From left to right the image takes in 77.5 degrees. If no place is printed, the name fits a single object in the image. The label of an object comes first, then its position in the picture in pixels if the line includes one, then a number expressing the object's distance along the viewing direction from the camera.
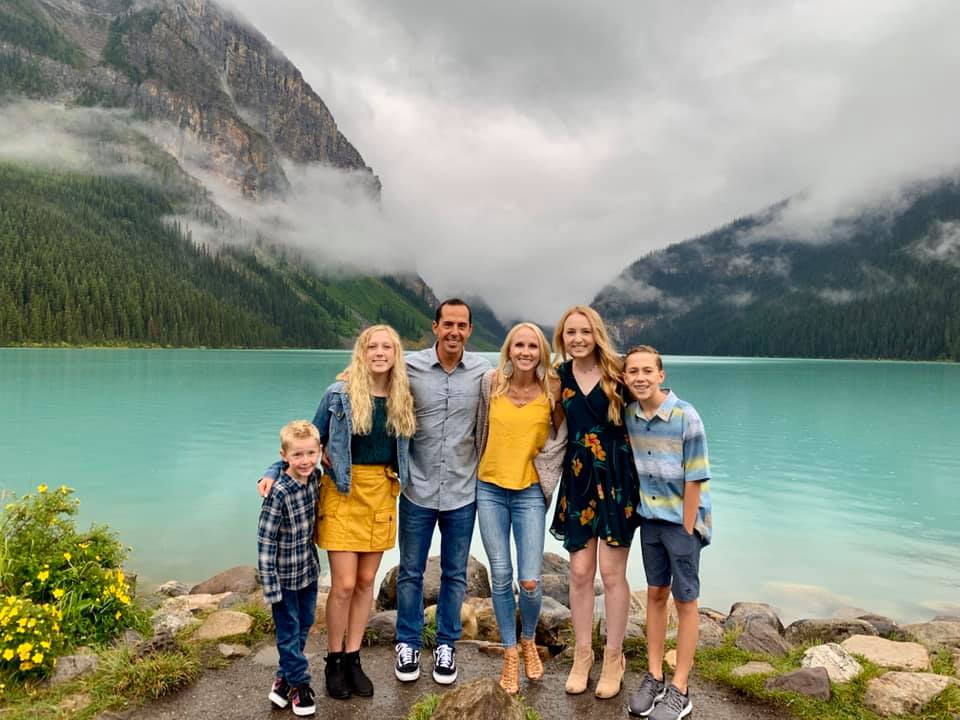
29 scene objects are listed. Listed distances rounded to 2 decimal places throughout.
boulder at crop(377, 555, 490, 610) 8.45
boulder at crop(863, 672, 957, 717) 4.82
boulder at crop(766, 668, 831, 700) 5.03
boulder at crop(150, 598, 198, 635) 6.13
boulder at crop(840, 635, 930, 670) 5.95
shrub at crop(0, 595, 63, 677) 4.89
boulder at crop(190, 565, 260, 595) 10.30
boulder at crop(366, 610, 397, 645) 6.34
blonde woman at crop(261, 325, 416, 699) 4.96
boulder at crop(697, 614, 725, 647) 6.55
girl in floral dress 5.02
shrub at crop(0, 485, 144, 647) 5.65
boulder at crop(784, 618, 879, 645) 7.77
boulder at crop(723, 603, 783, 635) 8.30
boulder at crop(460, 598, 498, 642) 7.01
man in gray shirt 5.23
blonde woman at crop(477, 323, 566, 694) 5.13
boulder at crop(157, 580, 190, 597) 10.62
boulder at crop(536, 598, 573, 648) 6.54
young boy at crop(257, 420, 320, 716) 4.67
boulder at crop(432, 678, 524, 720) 4.19
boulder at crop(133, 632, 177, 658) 5.29
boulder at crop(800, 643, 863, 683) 5.39
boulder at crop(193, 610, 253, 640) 6.21
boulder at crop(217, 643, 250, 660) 5.80
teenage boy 4.66
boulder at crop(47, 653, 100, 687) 5.05
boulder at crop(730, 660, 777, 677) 5.53
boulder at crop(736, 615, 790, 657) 6.44
